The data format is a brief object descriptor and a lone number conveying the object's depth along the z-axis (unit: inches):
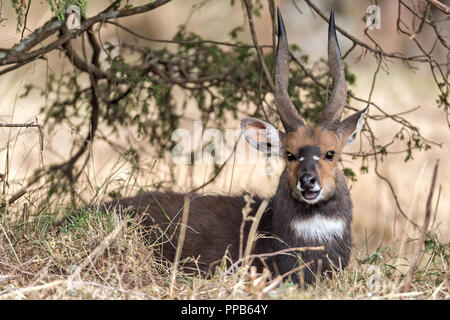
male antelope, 439.5
